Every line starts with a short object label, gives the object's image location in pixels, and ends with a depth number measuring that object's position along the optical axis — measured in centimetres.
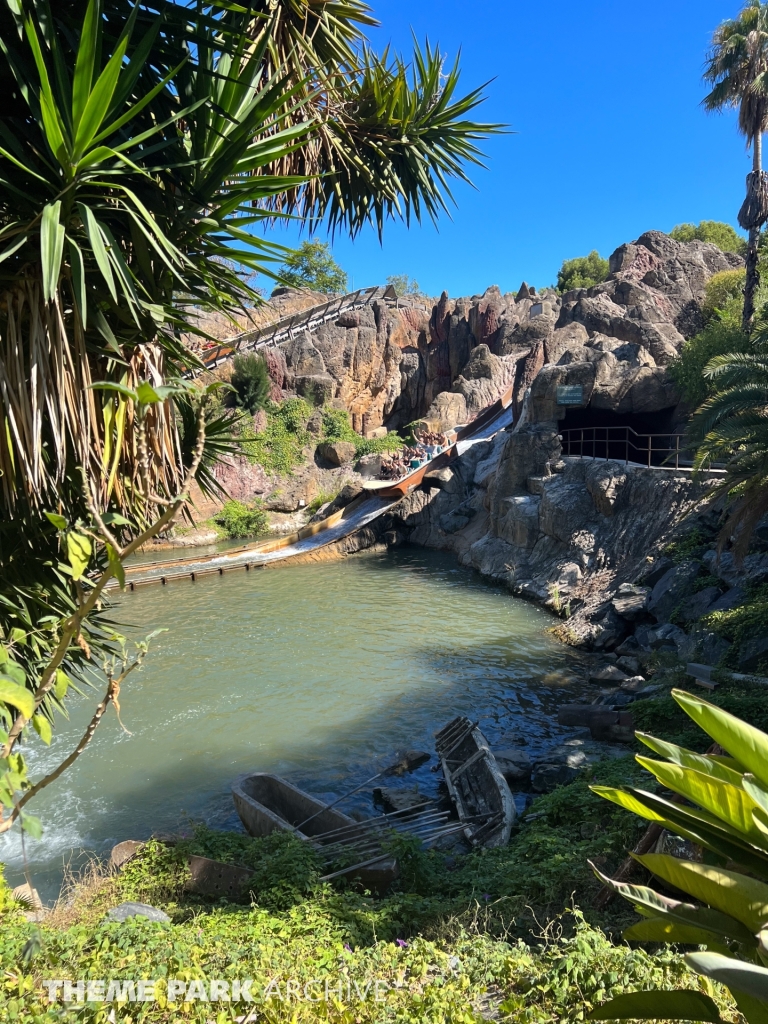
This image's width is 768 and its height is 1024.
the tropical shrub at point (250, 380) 3491
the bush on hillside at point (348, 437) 3694
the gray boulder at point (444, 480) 2803
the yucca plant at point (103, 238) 256
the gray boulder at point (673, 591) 1401
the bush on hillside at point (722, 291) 2694
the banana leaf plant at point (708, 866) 176
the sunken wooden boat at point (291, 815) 593
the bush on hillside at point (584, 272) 5038
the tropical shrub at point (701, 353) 1961
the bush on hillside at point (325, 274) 4842
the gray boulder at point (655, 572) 1530
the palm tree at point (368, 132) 500
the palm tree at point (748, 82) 2017
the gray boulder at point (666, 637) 1289
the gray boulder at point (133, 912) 442
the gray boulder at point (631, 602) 1467
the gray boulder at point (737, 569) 1278
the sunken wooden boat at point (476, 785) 703
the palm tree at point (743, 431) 1031
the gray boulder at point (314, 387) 3788
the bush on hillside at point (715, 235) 4132
